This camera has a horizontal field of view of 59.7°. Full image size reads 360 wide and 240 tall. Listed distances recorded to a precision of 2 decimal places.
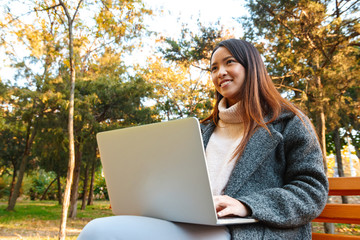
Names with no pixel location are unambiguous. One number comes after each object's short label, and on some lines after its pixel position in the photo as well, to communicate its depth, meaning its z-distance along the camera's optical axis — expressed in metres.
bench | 1.44
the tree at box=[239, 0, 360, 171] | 6.08
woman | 1.00
